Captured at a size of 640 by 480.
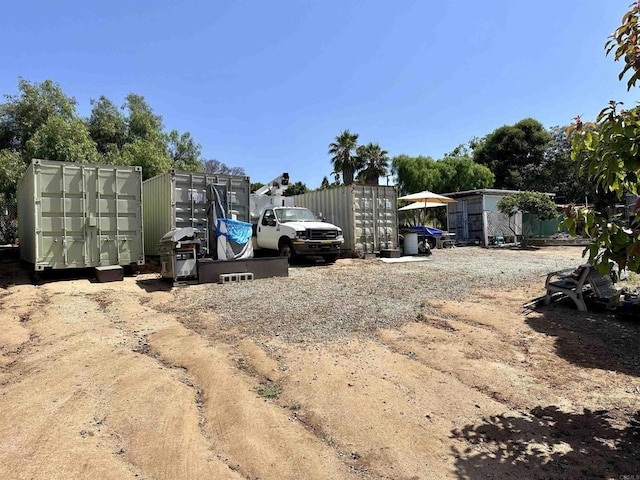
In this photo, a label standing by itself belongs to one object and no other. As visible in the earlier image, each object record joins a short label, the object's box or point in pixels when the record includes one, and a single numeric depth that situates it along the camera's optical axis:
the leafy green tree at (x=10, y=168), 19.75
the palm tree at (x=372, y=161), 38.84
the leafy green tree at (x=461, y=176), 37.50
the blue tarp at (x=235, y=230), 10.89
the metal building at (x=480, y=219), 23.77
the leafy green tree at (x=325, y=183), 47.95
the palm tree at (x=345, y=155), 38.25
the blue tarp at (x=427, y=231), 20.34
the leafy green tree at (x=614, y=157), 2.83
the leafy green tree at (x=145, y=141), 22.17
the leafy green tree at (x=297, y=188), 48.43
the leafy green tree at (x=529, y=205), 21.44
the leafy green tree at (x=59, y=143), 18.67
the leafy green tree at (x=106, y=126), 25.06
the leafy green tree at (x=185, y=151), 29.04
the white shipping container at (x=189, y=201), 11.25
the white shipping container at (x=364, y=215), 15.58
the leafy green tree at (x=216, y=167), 57.00
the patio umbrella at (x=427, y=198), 19.39
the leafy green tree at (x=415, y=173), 36.72
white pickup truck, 13.31
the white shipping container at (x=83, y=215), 9.71
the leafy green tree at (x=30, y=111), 22.11
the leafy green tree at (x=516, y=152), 39.10
